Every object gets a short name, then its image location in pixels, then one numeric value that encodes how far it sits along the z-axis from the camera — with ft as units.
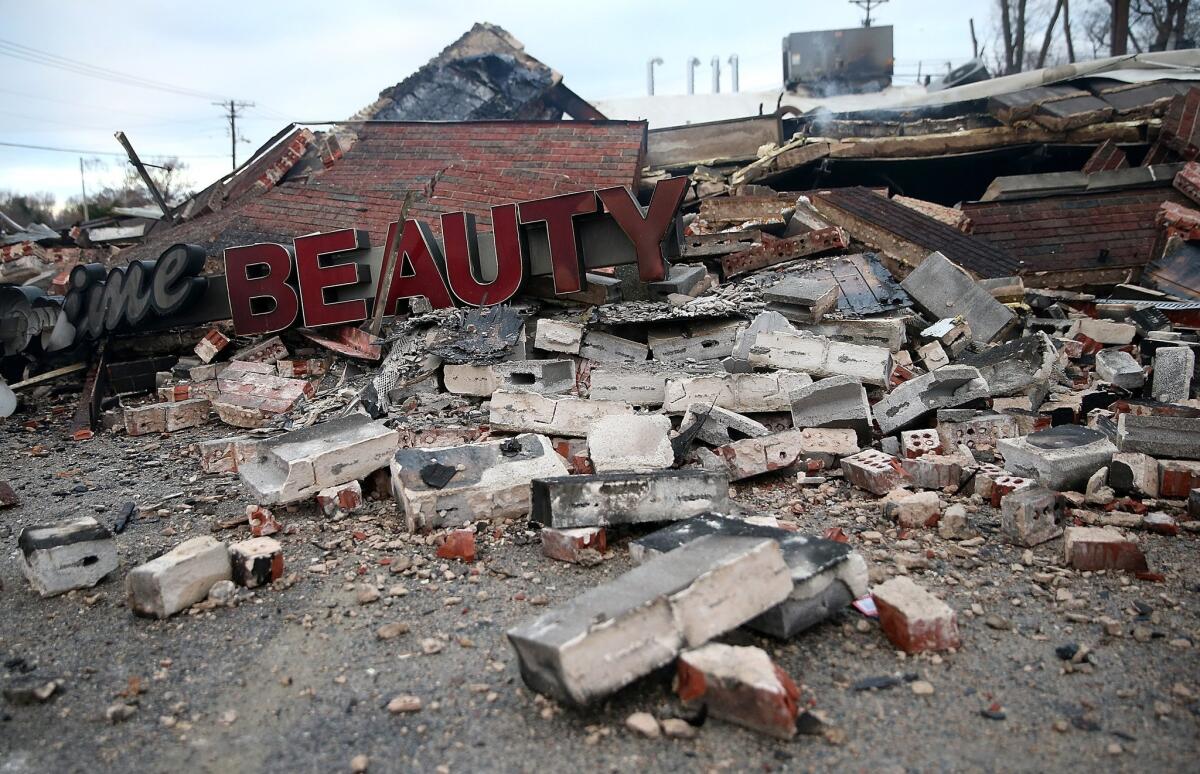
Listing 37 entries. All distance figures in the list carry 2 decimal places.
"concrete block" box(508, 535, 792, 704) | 7.98
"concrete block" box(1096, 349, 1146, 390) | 19.54
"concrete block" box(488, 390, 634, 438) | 17.87
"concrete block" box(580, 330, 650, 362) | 21.90
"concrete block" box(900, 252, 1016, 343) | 22.95
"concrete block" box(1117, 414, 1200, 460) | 14.74
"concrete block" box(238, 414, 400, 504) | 14.65
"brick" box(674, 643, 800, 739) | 7.74
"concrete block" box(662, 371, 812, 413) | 18.24
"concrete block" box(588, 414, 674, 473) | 14.75
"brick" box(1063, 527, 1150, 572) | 11.17
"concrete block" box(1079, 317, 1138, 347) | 23.58
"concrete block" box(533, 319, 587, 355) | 21.66
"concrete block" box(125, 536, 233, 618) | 11.17
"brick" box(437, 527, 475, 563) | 12.59
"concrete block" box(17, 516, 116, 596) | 12.24
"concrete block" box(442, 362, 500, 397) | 20.41
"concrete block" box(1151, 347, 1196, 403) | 18.98
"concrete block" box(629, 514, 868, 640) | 9.44
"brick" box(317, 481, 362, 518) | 14.73
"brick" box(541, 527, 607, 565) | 12.21
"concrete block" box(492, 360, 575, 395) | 20.31
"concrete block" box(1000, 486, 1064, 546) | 12.23
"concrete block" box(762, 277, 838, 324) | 22.12
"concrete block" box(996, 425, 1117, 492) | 14.23
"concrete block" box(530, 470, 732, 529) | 12.52
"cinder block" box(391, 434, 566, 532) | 13.62
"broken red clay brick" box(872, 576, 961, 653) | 9.29
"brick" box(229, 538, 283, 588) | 11.88
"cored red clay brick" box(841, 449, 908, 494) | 14.66
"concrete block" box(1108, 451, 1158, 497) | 13.80
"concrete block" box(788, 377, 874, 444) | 17.49
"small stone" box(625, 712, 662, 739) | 7.95
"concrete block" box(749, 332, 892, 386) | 19.07
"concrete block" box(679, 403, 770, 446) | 17.04
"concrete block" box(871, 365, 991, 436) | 17.76
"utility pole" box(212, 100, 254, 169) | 121.60
